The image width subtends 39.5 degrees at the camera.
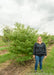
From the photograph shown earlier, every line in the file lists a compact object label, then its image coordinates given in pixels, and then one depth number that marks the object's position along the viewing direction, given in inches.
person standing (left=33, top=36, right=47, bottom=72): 146.0
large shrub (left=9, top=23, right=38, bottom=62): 175.0
